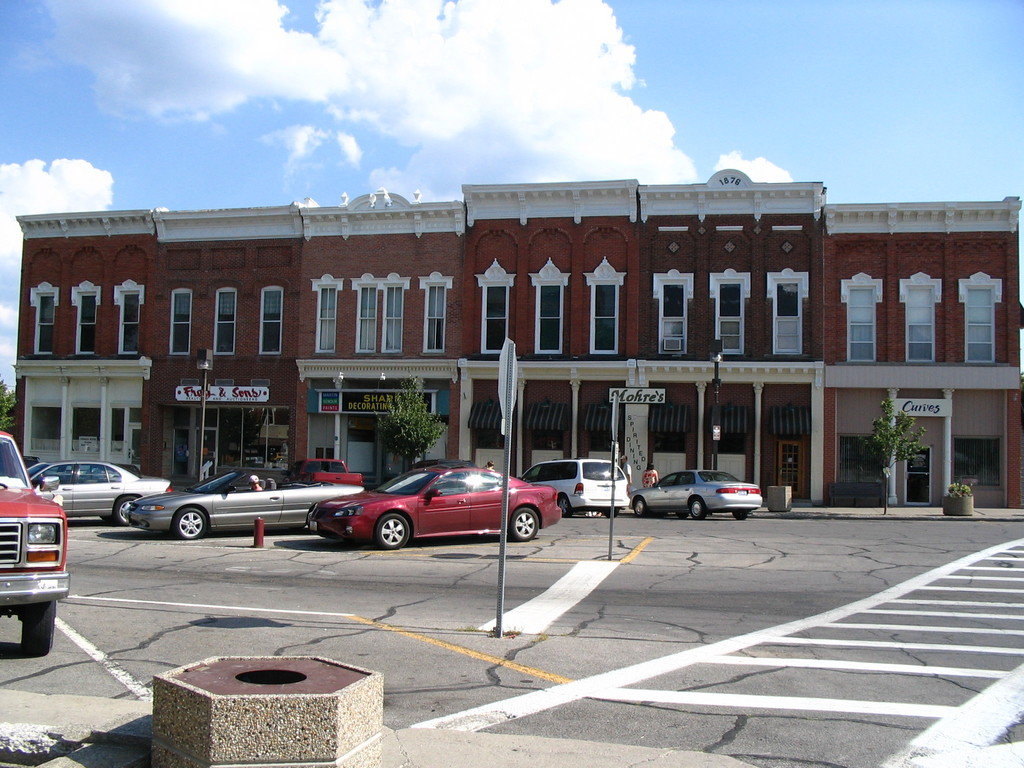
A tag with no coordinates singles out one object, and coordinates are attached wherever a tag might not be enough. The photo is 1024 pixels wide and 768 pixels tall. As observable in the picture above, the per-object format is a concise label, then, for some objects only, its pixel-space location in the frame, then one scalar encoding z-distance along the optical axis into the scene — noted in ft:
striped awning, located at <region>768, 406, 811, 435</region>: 100.37
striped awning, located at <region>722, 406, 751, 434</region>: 101.40
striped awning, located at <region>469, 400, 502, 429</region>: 106.32
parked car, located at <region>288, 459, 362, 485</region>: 77.97
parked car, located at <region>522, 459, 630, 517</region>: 80.38
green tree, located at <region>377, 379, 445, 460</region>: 97.71
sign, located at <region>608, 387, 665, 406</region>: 99.66
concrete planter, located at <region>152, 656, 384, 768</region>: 13.91
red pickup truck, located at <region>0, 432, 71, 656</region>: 23.06
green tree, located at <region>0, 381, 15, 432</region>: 123.75
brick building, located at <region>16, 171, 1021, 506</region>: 100.94
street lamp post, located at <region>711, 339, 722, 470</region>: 94.43
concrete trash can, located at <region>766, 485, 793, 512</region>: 91.04
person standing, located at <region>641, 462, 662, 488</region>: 94.12
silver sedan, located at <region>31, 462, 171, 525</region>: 65.21
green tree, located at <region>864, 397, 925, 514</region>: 90.84
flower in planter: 87.30
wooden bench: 98.22
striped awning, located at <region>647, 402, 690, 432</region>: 102.73
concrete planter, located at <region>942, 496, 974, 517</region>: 86.33
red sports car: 52.42
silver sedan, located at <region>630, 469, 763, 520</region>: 82.43
